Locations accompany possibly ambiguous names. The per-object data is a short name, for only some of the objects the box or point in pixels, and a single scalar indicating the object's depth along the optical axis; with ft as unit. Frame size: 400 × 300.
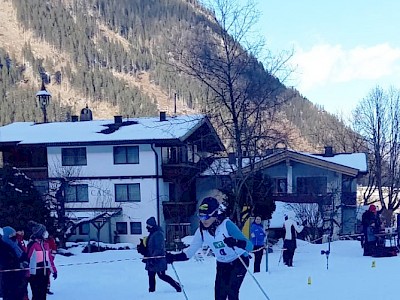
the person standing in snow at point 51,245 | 42.65
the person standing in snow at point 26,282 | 32.83
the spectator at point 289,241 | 54.60
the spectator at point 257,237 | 49.44
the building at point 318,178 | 123.03
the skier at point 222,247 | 25.00
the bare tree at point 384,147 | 145.28
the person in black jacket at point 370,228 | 59.72
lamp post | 140.77
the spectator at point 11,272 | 32.32
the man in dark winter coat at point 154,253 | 38.96
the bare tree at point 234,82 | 72.43
